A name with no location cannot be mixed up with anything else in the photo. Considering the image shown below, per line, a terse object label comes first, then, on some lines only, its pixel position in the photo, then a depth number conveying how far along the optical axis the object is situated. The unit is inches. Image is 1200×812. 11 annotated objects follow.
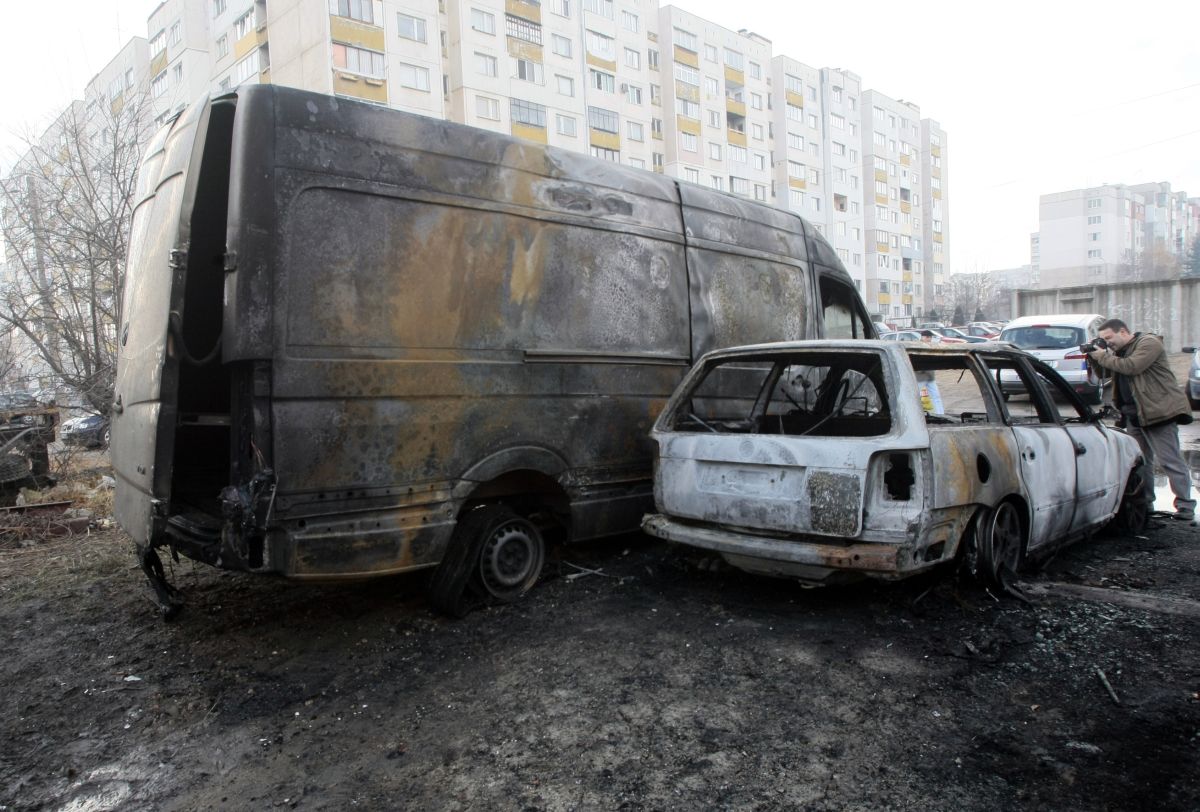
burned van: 147.1
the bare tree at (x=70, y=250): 379.2
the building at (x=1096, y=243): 3408.0
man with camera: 261.1
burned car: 156.3
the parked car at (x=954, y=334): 1236.8
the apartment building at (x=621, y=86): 1275.8
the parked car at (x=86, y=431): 361.4
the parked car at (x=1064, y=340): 583.8
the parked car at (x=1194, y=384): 494.7
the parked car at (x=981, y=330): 1385.1
